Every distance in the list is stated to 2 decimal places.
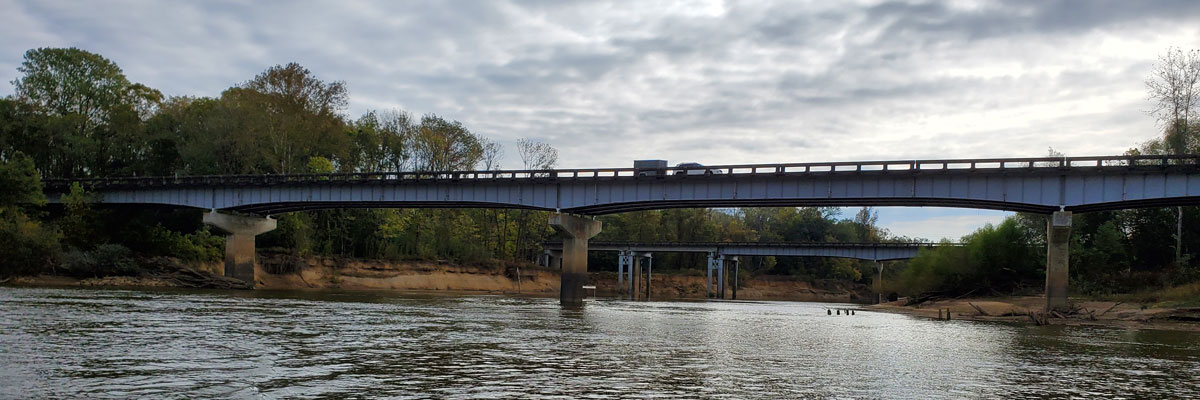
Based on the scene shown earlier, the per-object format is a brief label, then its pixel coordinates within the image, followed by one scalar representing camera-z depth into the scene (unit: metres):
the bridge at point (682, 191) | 53.34
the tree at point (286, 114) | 89.06
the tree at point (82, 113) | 97.44
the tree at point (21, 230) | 69.12
